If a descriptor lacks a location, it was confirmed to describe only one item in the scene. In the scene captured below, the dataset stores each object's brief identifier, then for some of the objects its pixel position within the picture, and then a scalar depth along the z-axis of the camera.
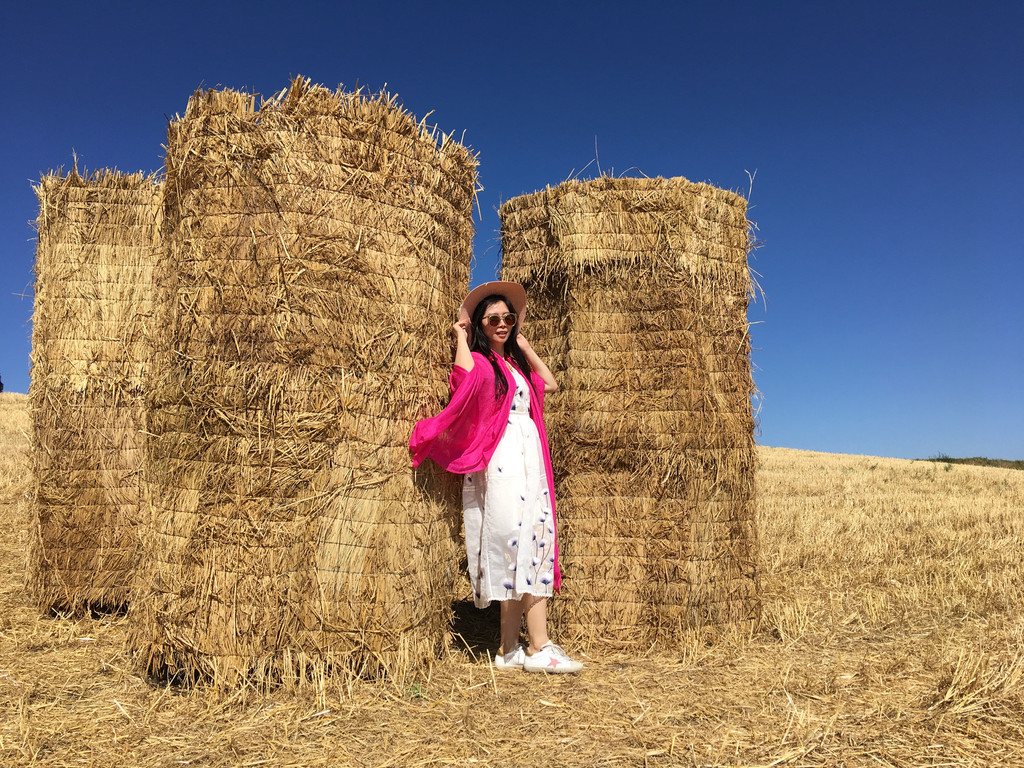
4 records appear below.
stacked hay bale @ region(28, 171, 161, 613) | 6.18
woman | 4.73
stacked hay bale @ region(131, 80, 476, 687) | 4.29
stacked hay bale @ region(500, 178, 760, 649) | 5.46
